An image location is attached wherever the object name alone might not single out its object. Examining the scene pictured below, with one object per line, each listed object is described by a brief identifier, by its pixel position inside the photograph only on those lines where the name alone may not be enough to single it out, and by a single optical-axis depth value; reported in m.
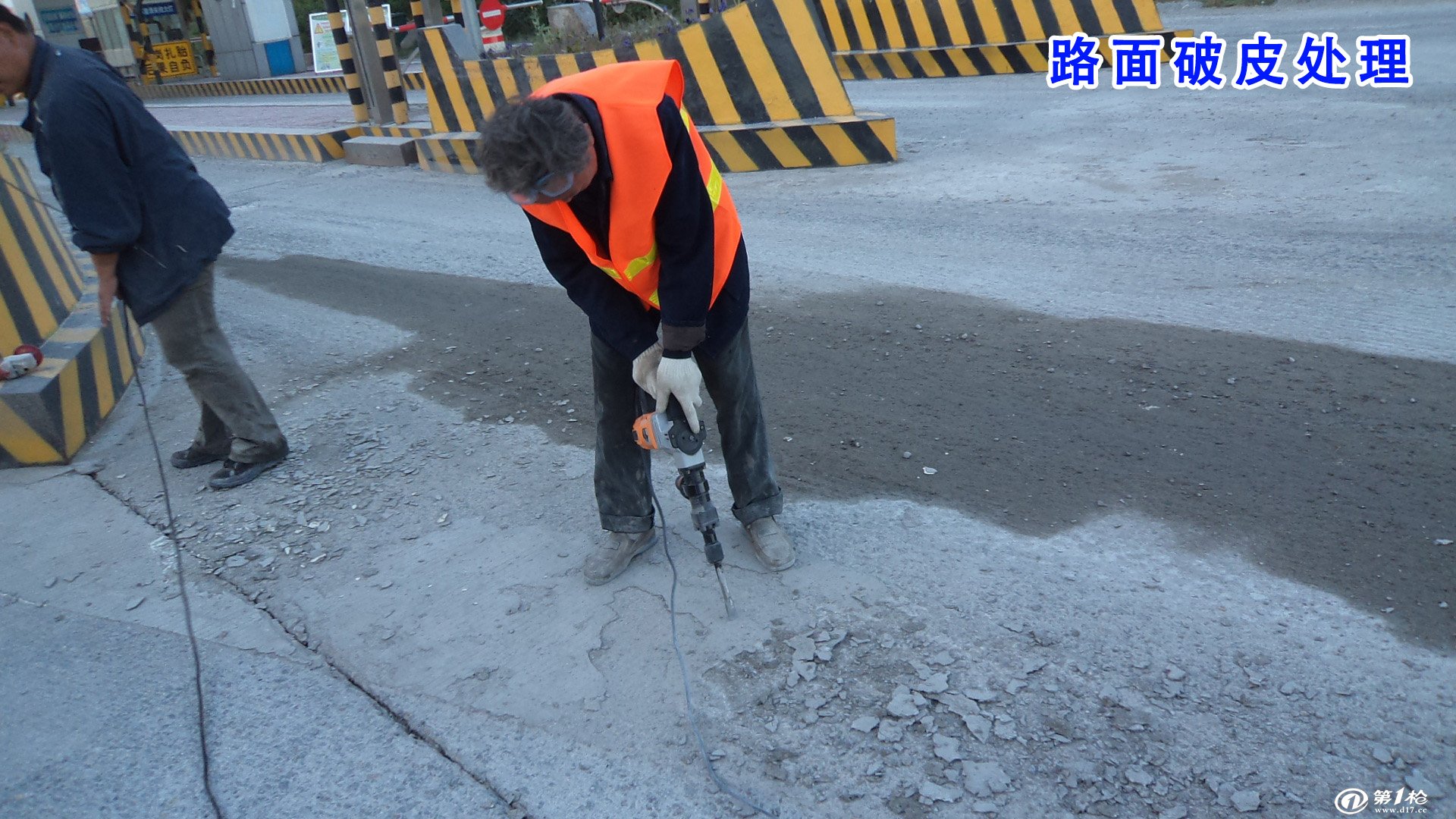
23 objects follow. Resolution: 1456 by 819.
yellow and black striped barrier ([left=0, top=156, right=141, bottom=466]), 4.24
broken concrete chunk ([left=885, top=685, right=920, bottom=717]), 2.46
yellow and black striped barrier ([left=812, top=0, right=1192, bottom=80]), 11.59
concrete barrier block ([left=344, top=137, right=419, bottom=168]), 10.67
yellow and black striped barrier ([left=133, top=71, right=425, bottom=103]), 20.73
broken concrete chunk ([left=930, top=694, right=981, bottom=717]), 2.45
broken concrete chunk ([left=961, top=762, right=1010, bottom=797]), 2.23
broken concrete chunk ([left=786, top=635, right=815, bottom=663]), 2.69
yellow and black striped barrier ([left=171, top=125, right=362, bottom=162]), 11.53
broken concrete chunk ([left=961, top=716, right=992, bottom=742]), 2.38
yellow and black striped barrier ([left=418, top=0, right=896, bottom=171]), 8.29
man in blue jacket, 3.35
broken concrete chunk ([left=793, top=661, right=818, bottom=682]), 2.62
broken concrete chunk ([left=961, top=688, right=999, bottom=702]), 2.48
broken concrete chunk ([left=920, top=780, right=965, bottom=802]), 2.23
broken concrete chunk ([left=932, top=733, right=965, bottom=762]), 2.33
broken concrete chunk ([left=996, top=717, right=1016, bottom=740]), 2.37
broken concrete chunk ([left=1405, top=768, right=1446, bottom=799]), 2.12
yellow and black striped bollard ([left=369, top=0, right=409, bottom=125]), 10.83
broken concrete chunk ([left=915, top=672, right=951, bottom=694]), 2.53
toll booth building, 24.20
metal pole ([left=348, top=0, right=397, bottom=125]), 10.85
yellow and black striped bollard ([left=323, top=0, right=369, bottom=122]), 11.05
